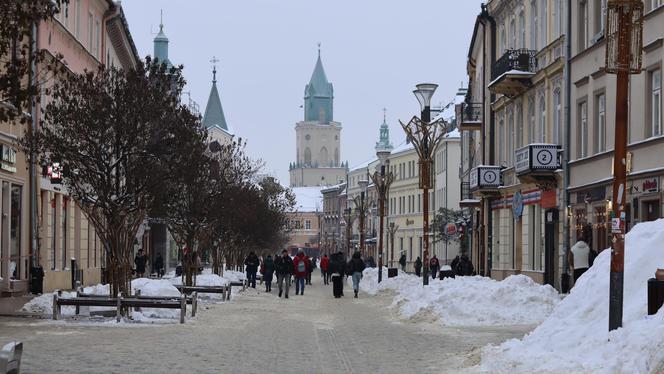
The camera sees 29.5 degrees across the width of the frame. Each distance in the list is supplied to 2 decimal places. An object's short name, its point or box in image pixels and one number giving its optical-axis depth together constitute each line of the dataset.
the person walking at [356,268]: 42.59
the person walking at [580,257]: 25.56
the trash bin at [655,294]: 12.94
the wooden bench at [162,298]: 25.05
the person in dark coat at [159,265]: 60.55
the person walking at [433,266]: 61.66
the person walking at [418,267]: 71.81
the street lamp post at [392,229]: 100.98
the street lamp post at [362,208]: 68.74
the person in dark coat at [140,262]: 50.84
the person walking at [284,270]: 40.38
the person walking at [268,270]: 46.06
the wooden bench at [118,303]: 22.77
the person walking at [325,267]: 63.94
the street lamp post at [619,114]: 13.47
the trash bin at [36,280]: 31.91
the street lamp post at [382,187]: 52.69
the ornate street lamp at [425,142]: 34.73
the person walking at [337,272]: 41.03
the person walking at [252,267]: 47.88
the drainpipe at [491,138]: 48.03
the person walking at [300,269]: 43.28
